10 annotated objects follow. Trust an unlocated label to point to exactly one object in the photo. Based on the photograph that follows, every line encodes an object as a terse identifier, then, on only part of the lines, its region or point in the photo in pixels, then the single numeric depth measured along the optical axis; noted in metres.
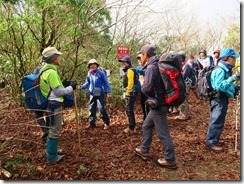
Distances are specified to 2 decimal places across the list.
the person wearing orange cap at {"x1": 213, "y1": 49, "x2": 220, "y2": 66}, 8.00
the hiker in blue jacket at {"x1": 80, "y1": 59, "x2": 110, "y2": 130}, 5.62
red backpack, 3.46
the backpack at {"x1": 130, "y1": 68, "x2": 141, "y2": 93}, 5.38
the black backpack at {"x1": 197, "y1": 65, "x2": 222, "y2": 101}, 4.31
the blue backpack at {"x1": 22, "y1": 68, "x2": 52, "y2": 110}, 4.00
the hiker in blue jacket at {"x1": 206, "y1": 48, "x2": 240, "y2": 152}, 4.02
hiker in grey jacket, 3.57
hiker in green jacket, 3.73
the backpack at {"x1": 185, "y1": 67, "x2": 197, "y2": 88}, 7.22
